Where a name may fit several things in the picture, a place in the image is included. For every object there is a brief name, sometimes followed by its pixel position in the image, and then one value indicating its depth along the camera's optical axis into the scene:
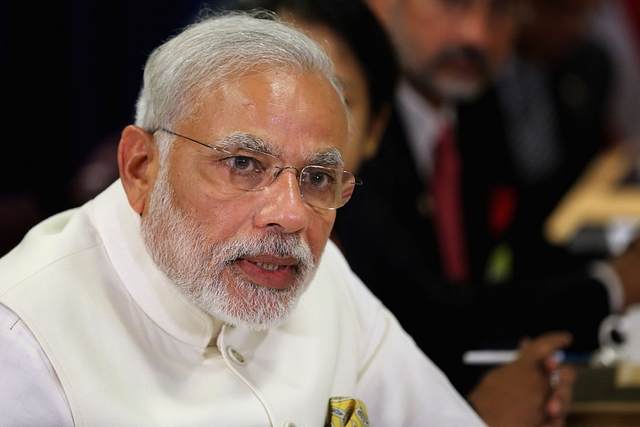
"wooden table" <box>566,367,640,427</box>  2.53
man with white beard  2.20
